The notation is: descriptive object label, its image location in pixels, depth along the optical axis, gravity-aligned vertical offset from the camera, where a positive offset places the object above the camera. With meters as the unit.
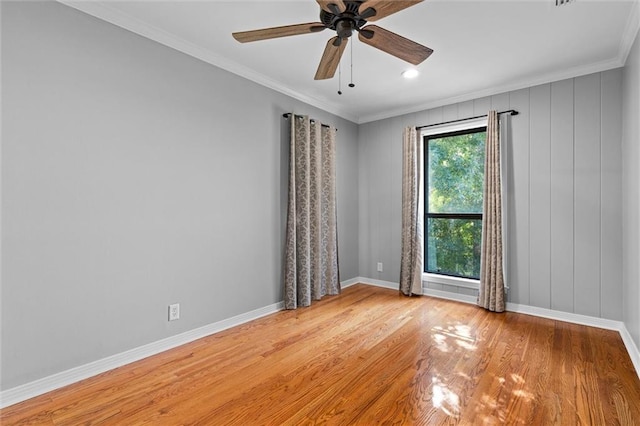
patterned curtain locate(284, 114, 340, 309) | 3.58 -0.02
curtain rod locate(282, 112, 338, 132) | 3.62 +1.14
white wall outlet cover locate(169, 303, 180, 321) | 2.63 -0.80
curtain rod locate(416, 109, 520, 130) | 3.52 +1.16
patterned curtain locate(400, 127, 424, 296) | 4.17 -0.01
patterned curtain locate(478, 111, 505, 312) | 3.51 -0.12
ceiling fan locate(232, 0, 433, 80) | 1.61 +1.05
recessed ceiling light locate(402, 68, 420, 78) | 3.21 +1.45
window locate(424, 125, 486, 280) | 3.90 +0.18
